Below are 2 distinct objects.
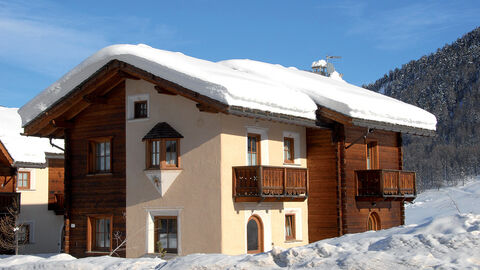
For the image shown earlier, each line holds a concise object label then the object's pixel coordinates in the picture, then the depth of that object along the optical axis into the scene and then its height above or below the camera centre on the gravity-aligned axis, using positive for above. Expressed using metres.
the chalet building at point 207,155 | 17.27 +0.92
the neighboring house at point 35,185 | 27.70 +0.13
